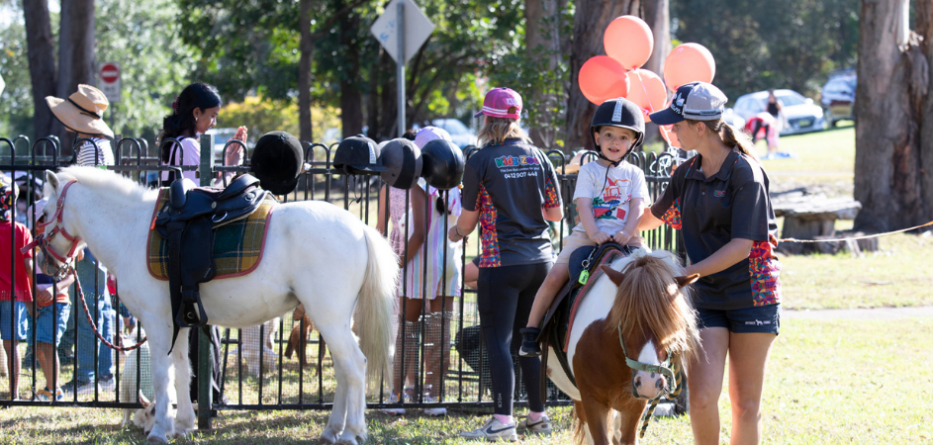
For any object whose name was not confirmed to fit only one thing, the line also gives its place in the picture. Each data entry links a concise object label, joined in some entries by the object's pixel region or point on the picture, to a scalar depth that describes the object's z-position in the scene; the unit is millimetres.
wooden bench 24078
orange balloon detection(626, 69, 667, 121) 12352
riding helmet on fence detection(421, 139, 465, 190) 9047
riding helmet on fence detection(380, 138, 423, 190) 8773
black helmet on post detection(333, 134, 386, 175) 8664
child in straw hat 10367
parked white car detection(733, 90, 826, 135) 59750
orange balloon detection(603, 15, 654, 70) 12242
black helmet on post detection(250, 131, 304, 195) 8977
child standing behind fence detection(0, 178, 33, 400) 10109
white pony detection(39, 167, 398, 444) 8383
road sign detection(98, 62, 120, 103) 26187
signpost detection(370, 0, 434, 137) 15008
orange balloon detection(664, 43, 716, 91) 11836
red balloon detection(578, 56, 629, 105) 11797
